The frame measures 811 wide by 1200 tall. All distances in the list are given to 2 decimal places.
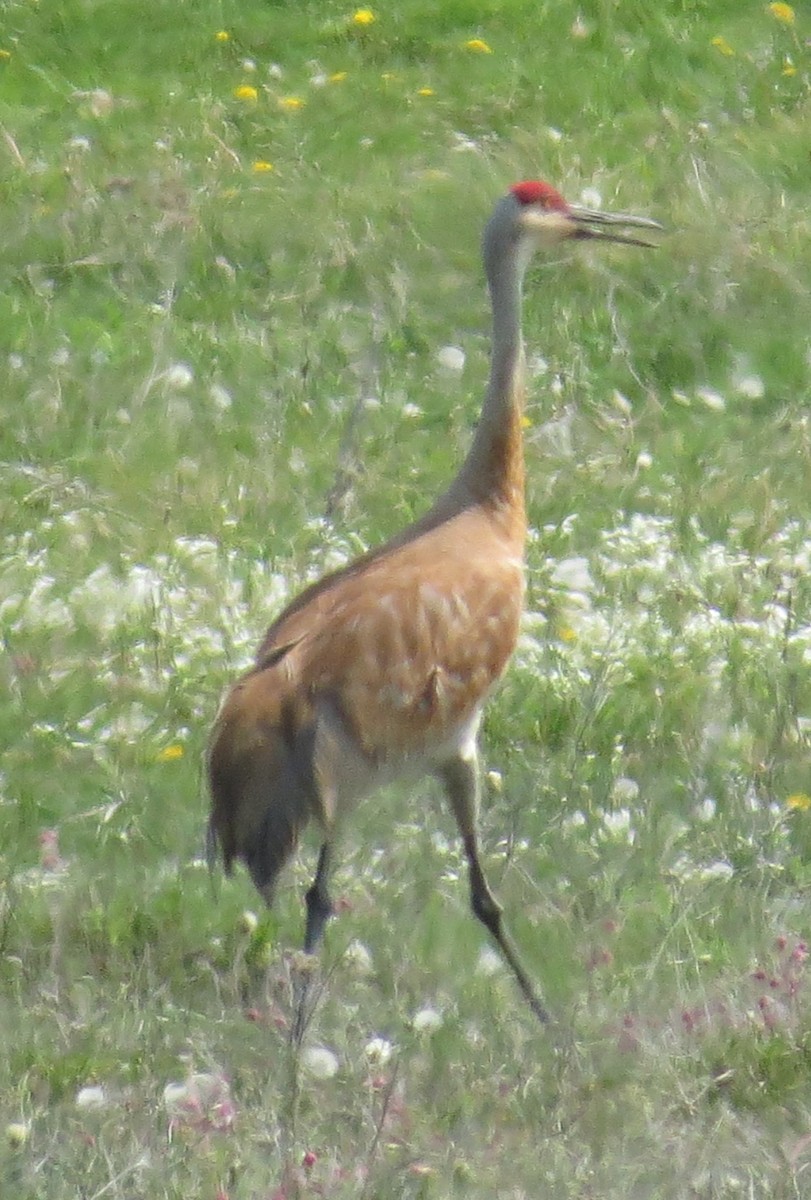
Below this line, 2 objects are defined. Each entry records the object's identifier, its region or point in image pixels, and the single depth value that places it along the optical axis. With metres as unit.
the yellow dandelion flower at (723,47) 20.22
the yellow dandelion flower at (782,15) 20.94
